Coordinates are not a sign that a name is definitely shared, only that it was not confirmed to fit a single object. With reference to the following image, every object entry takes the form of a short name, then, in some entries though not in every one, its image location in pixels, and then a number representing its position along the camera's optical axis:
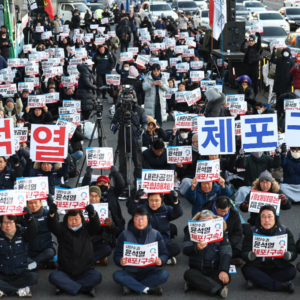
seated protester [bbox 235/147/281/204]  11.16
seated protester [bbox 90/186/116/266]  8.86
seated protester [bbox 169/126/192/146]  12.20
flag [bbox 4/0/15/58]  23.48
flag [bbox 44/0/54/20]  29.12
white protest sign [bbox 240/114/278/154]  9.85
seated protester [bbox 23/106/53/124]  14.68
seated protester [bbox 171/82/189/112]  16.53
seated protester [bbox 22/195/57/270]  8.70
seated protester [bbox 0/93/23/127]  14.26
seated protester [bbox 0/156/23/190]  10.15
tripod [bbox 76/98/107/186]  10.89
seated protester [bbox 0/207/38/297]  7.96
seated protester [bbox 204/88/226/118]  12.36
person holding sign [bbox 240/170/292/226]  9.22
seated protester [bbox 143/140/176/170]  11.56
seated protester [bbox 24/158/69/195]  10.40
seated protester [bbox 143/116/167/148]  12.55
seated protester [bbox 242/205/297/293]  7.98
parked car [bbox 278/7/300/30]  33.44
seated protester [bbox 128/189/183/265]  8.68
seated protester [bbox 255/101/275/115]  13.70
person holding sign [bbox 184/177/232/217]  9.28
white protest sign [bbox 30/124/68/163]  9.64
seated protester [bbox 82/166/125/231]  9.38
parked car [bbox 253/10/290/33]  29.62
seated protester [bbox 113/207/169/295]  7.98
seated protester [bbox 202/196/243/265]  8.53
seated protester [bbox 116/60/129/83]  18.33
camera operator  11.04
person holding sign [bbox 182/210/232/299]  7.89
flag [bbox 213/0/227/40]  18.22
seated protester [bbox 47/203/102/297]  8.05
